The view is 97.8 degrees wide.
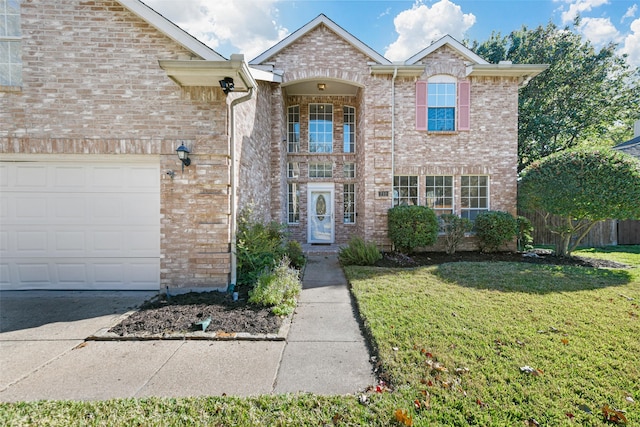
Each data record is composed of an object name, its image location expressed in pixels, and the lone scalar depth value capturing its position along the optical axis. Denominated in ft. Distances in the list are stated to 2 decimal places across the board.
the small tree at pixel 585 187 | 23.41
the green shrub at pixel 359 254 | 25.02
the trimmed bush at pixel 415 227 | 28.17
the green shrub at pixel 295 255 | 24.68
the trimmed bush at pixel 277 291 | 14.93
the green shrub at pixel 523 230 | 30.58
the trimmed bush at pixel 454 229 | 29.07
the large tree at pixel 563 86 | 45.60
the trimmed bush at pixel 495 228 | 28.94
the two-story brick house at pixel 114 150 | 16.49
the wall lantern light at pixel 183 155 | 16.20
